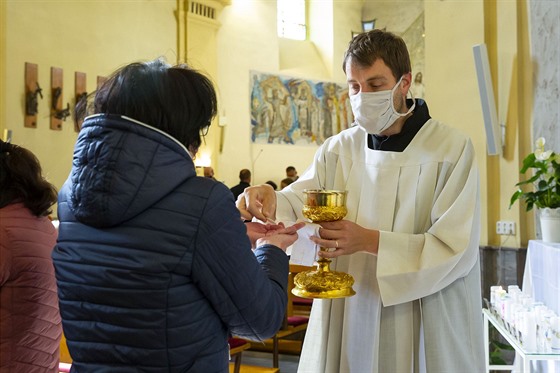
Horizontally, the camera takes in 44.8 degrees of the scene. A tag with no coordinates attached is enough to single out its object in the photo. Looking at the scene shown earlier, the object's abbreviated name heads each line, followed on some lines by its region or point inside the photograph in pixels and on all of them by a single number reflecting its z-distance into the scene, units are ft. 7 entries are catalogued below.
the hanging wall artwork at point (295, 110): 55.36
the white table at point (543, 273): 13.32
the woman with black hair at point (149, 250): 4.61
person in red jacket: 7.06
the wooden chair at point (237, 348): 16.53
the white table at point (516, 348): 10.69
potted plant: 14.82
